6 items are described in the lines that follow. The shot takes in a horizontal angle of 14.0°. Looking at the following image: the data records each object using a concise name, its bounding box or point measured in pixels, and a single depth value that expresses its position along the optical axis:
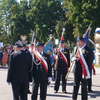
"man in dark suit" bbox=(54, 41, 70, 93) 13.94
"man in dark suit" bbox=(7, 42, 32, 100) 9.34
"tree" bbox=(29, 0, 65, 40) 73.94
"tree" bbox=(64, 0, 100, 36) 45.66
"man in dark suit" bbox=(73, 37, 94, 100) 10.62
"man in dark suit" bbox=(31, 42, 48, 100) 10.34
